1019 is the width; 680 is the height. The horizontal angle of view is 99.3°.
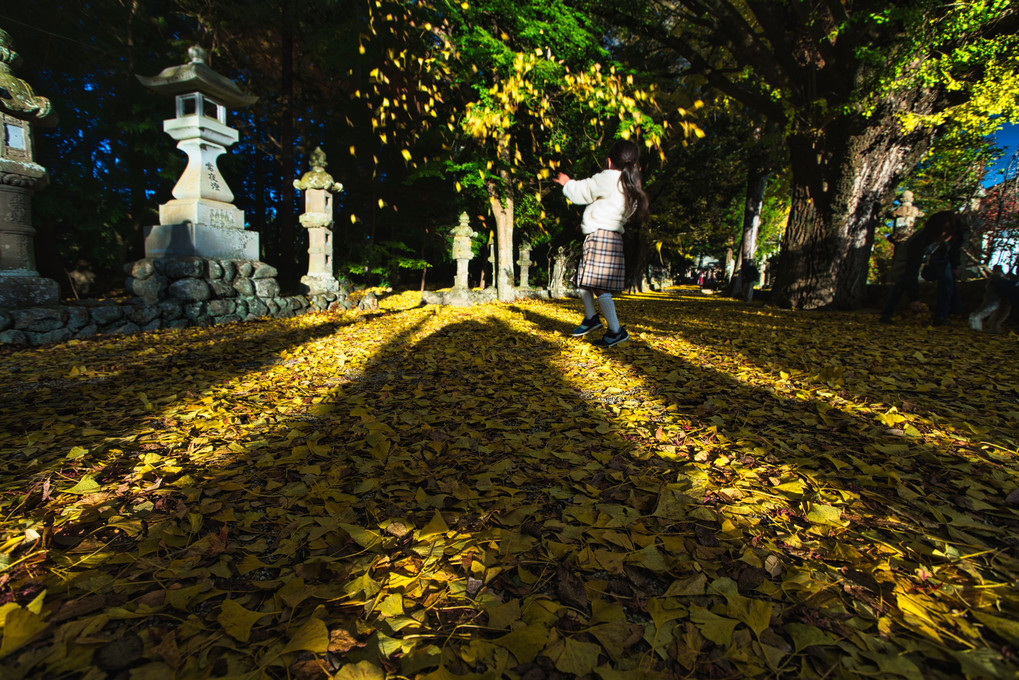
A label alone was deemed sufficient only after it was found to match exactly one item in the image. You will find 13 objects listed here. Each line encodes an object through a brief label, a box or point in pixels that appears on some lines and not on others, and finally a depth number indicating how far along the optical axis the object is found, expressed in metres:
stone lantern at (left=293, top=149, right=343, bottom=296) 8.66
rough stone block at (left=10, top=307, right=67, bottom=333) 4.48
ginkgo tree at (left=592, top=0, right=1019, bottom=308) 6.05
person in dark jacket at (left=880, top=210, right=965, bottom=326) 5.71
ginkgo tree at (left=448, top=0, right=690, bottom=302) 6.53
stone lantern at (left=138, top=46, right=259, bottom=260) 6.33
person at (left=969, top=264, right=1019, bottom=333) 5.19
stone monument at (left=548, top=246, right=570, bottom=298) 15.95
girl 4.16
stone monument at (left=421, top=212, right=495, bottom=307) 10.25
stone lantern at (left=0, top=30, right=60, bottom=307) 4.65
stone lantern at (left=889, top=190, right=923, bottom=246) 11.34
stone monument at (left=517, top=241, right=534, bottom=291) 14.51
